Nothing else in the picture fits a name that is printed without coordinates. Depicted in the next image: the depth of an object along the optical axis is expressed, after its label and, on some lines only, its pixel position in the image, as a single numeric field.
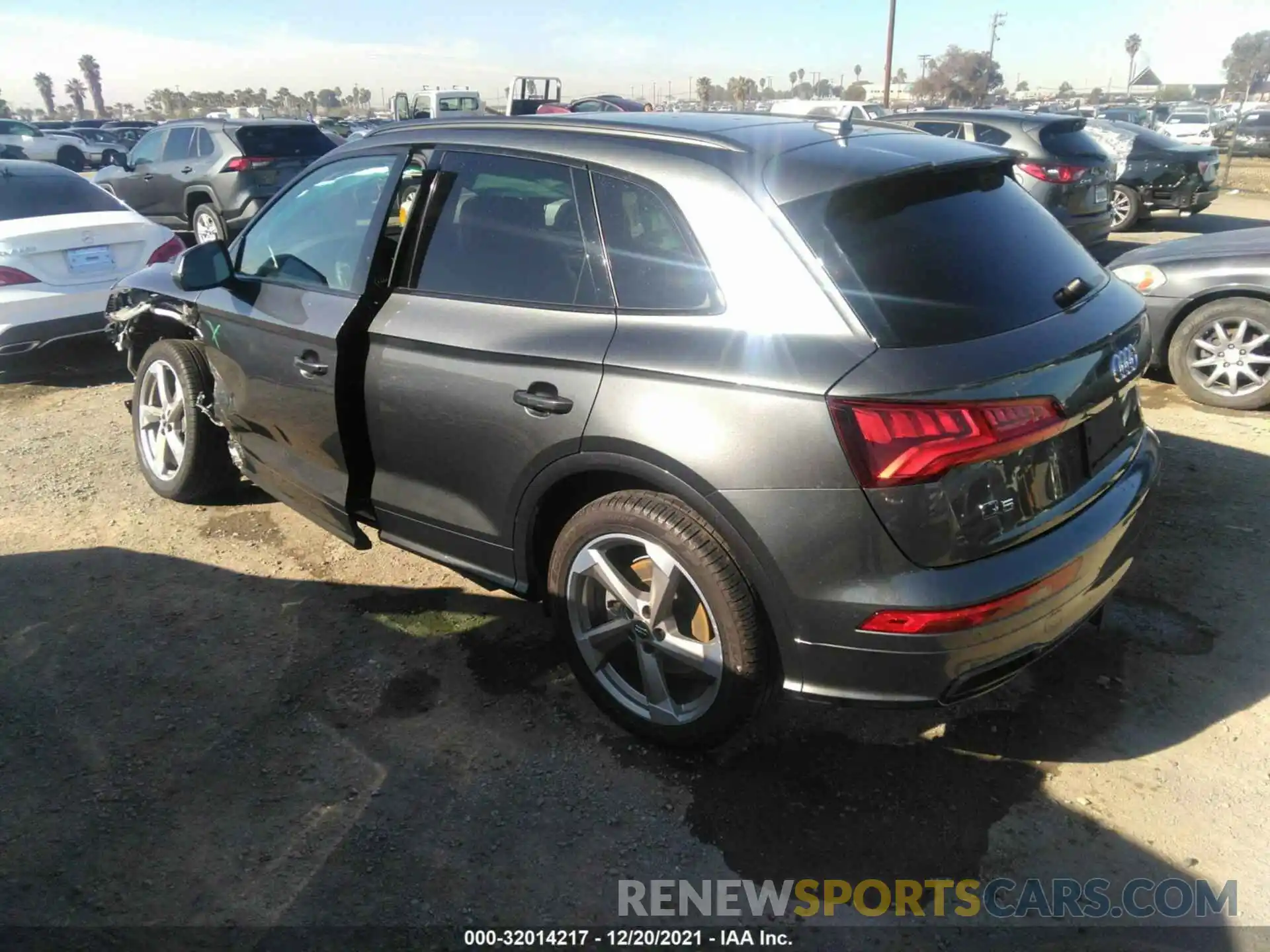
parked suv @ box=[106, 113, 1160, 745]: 2.26
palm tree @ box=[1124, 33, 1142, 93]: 108.00
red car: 21.78
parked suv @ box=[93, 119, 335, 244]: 11.36
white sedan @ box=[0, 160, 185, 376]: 6.50
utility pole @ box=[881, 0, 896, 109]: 31.89
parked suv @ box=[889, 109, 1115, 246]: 9.20
